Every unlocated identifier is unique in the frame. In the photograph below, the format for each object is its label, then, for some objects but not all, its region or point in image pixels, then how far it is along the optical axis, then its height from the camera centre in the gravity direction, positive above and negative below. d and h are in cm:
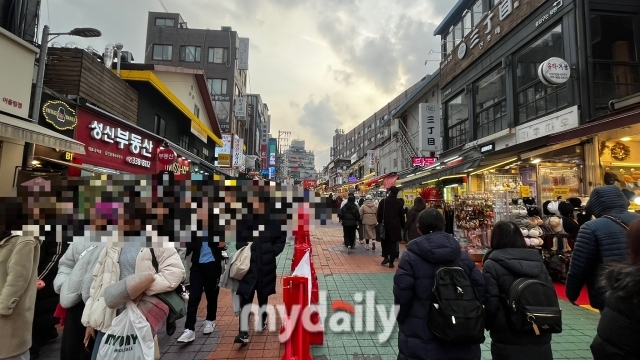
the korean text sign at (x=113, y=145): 1058 +218
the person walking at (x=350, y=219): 1091 -41
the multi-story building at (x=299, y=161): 10625 +1693
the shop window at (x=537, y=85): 1052 +474
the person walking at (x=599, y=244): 274 -27
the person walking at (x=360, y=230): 1155 -85
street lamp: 826 +326
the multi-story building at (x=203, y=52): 3566 +1767
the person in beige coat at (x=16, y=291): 280 -83
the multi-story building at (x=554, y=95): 867 +400
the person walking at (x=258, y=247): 428 -58
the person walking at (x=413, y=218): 855 -26
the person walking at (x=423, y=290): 252 -66
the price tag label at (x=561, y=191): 940 +64
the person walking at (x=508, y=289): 253 -64
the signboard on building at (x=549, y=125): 957 +294
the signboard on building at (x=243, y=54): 3875 +1868
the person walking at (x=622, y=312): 167 -54
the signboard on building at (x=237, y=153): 2745 +455
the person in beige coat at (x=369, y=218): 1080 -36
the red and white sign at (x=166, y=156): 1436 +214
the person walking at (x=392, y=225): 880 -46
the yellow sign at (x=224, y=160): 2416 +341
